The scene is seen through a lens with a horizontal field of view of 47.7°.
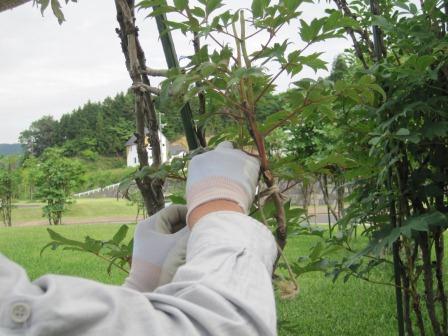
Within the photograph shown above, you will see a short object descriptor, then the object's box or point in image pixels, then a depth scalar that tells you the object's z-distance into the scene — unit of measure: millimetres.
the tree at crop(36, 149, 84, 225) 17688
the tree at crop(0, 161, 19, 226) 18250
